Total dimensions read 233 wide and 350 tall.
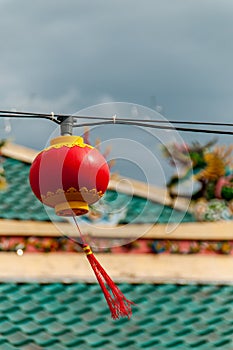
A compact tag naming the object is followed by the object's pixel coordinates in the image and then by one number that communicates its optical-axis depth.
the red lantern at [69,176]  6.27
